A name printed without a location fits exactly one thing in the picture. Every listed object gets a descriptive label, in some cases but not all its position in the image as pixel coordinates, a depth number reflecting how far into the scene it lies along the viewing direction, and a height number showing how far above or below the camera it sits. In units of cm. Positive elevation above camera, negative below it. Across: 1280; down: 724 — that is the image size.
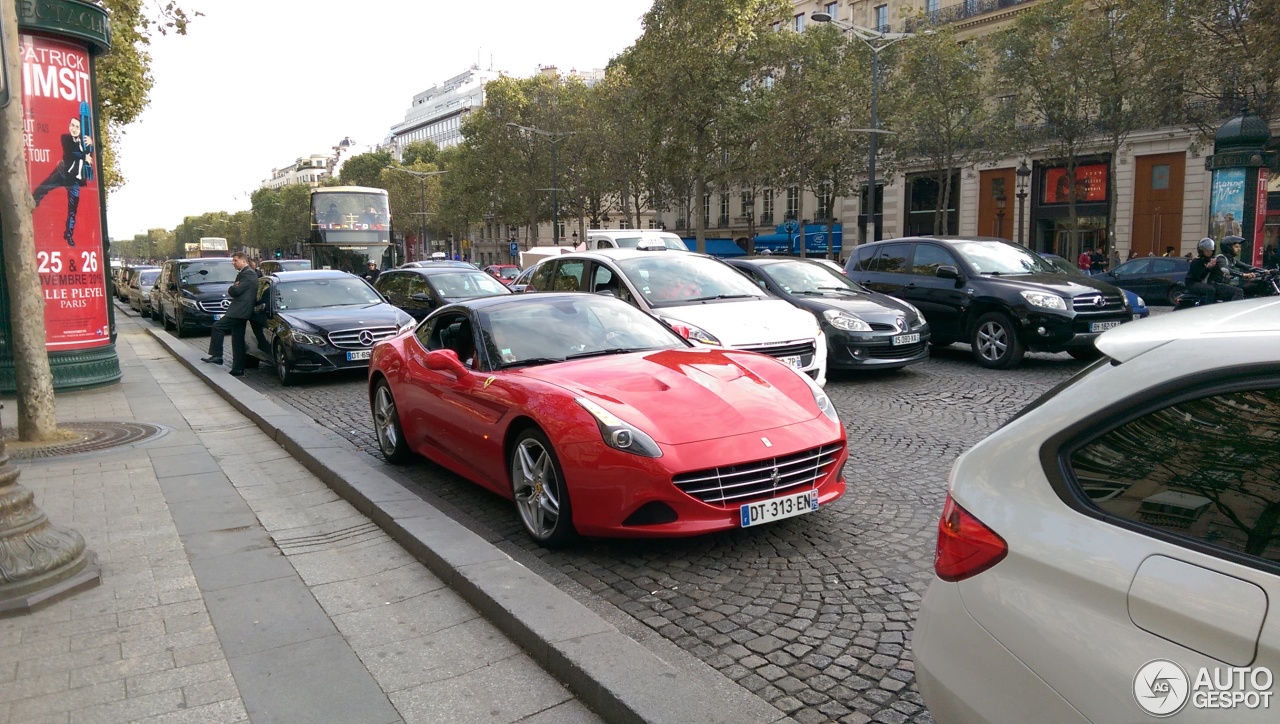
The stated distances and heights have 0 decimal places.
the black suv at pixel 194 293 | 1980 -73
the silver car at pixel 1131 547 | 167 -60
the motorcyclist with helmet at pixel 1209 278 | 1237 -30
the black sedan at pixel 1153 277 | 2247 -53
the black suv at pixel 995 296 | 1074 -49
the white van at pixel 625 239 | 1925 +42
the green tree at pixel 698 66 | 3941 +841
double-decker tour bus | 3042 +95
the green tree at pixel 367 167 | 10606 +1082
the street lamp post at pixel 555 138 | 4656 +674
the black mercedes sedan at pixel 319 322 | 1177 -83
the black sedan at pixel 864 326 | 1029 -79
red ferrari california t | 442 -87
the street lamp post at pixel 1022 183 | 3652 +328
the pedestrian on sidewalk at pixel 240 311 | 1321 -74
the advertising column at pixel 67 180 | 974 +91
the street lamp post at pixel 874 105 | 3136 +532
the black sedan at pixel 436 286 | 1425 -44
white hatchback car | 900 -42
